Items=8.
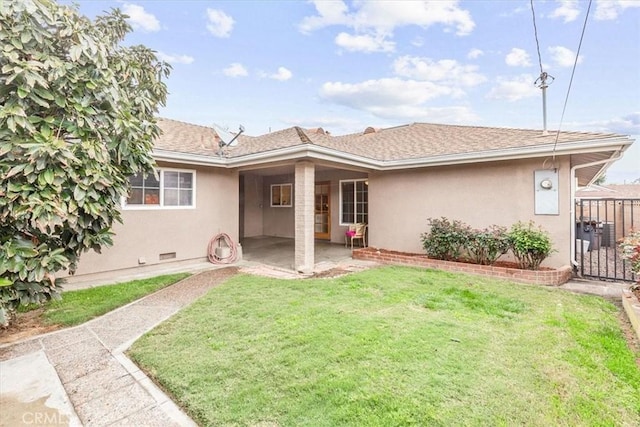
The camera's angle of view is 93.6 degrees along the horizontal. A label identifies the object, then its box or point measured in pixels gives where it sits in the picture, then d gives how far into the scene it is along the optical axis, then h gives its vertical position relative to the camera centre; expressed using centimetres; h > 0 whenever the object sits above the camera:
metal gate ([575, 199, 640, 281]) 728 -111
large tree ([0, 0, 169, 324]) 304 +82
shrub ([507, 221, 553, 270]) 686 -71
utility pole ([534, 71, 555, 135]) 803 +355
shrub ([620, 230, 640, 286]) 489 -60
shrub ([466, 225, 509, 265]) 743 -75
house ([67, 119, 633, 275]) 726 +90
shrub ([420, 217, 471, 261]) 807 -68
